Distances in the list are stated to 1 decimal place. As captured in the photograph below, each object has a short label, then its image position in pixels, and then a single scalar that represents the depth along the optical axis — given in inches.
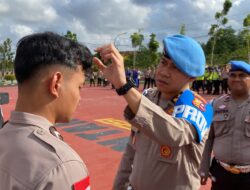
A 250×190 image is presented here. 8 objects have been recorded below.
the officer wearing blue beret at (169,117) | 36.8
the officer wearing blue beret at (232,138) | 74.0
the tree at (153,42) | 1026.1
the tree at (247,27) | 664.7
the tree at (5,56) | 1249.3
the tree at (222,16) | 710.7
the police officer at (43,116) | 25.9
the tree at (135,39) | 1074.6
